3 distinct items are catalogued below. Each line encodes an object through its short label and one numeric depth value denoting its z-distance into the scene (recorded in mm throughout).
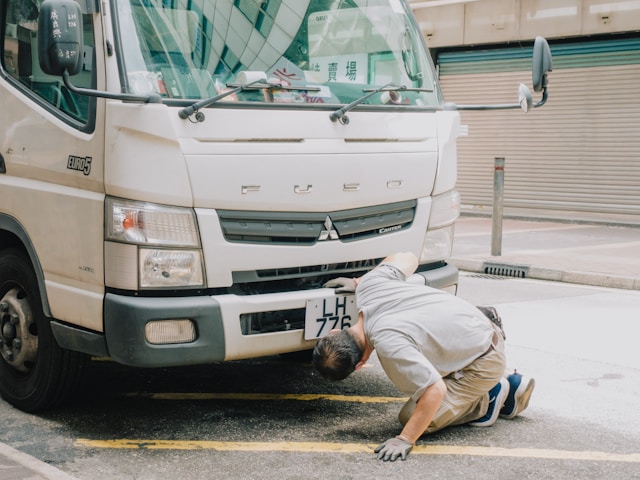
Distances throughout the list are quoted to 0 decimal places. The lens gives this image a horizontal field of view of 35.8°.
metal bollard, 12445
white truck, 4844
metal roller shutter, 16766
